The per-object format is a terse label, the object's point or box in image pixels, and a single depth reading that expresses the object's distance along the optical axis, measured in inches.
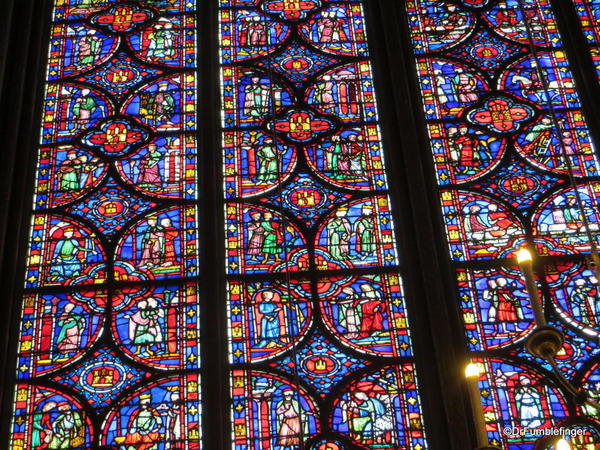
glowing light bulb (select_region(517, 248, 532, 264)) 185.6
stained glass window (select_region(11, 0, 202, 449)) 296.0
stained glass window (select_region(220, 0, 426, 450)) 293.7
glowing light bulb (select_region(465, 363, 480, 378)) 188.2
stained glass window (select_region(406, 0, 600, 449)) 298.8
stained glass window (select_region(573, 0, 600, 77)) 366.1
